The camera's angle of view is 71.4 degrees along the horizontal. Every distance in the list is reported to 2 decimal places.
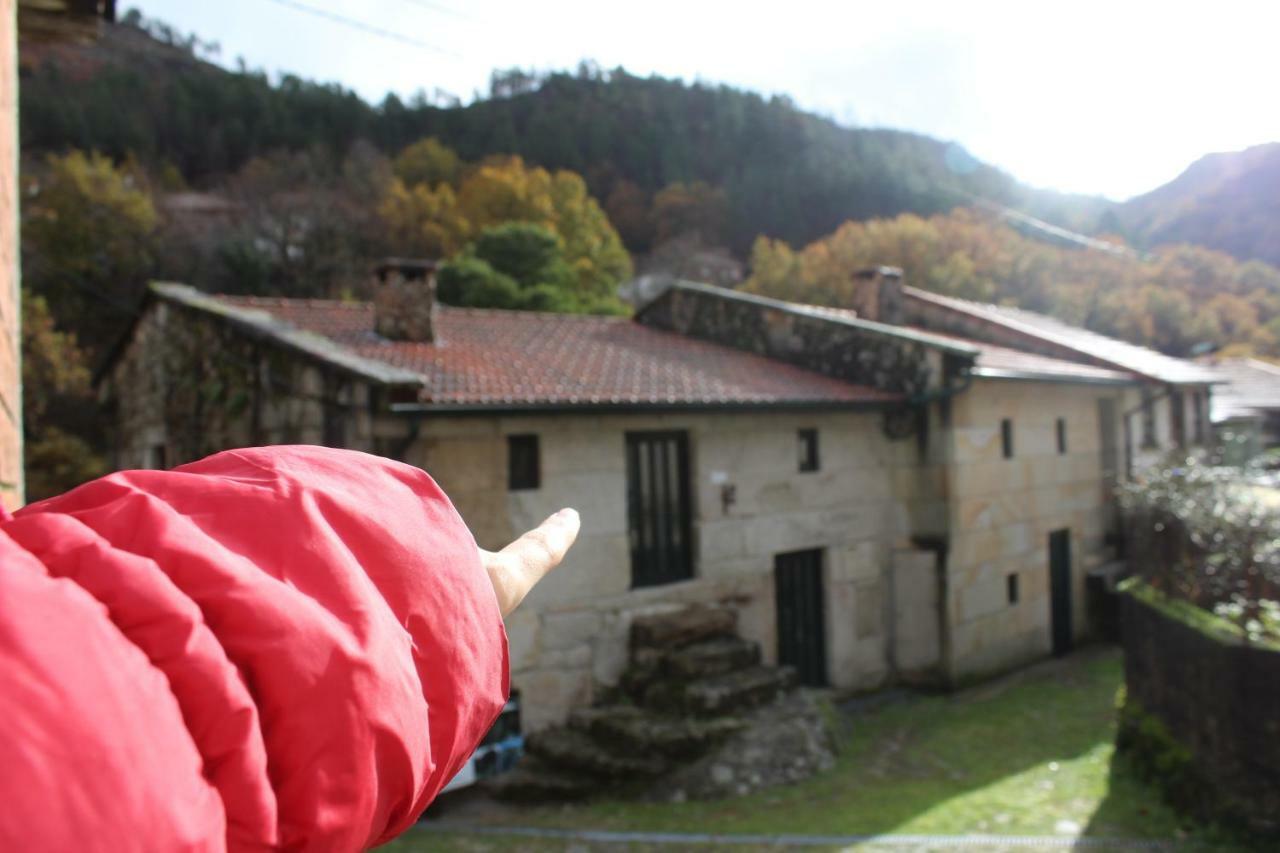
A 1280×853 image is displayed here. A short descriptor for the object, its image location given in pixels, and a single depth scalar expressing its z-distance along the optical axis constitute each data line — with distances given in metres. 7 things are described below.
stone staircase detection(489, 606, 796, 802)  8.45
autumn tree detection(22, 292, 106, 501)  17.44
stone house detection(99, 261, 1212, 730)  8.86
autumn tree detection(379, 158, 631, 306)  34.06
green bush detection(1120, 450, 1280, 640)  6.61
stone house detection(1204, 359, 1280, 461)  18.19
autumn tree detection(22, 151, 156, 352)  27.22
